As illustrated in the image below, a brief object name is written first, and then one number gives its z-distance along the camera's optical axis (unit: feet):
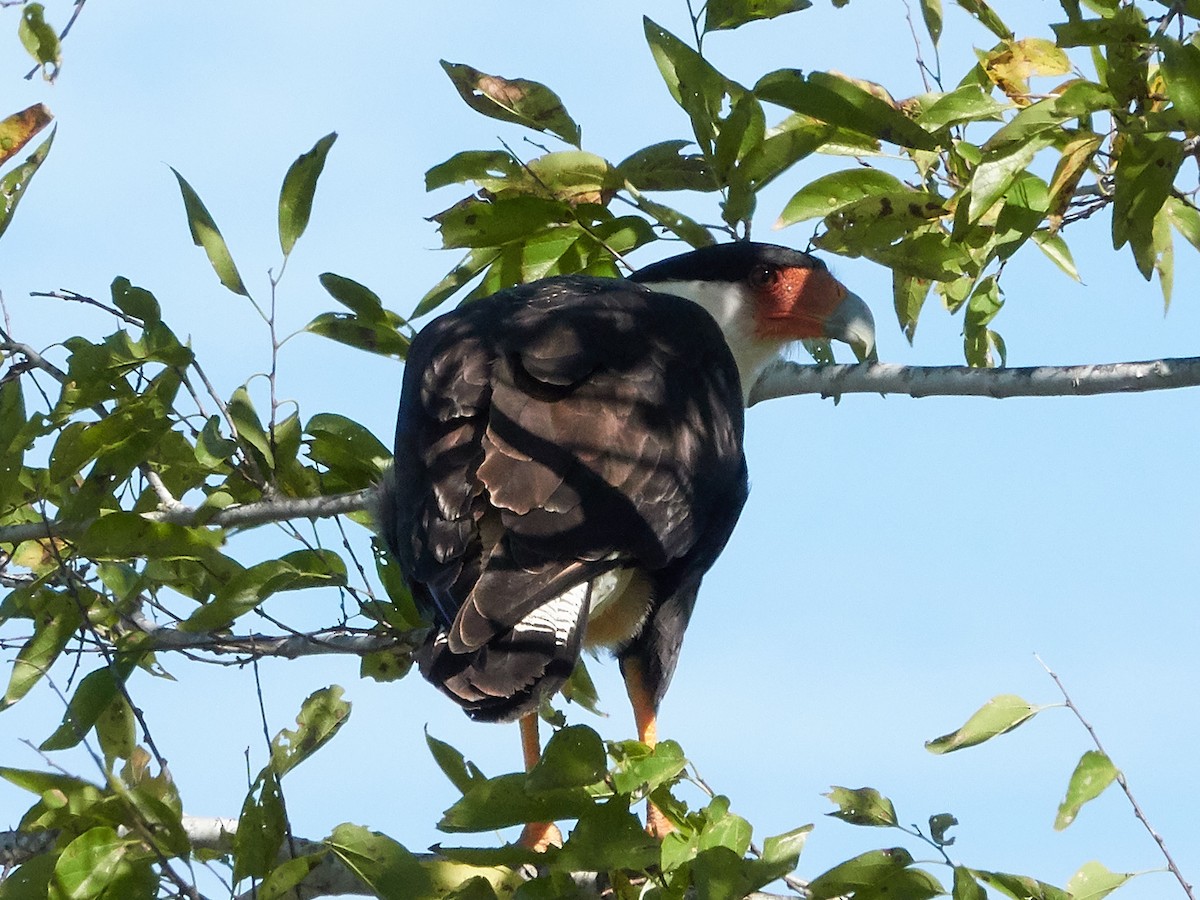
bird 21.17
